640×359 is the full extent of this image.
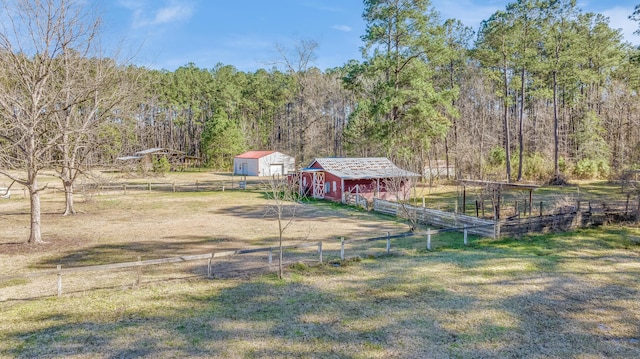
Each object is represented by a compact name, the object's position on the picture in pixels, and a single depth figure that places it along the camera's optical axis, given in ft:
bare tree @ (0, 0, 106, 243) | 45.24
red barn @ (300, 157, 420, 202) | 95.86
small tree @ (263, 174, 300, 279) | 71.03
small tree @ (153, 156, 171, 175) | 164.78
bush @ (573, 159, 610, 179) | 132.36
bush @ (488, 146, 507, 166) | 139.85
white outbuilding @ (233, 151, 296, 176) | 176.24
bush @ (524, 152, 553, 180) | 131.03
